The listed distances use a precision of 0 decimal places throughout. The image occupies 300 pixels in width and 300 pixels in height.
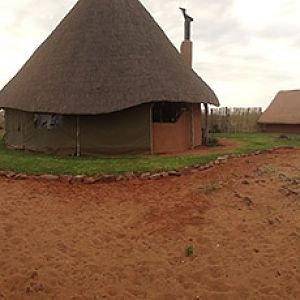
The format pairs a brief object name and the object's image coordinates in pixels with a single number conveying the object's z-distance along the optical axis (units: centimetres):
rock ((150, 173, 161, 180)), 845
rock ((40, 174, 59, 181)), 840
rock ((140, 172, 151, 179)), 847
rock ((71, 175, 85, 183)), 826
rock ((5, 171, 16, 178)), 868
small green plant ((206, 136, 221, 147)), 1383
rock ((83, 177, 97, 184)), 818
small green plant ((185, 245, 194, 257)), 516
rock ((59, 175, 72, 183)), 828
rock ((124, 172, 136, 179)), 845
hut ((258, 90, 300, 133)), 2045
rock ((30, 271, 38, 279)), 455
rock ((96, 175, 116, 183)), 827
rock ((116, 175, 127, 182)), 835
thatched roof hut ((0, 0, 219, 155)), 1102
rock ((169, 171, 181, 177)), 868
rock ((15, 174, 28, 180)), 853
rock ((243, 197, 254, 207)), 686
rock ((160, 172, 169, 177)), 858
